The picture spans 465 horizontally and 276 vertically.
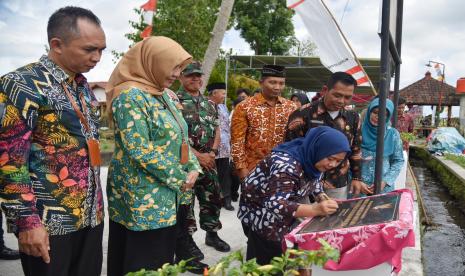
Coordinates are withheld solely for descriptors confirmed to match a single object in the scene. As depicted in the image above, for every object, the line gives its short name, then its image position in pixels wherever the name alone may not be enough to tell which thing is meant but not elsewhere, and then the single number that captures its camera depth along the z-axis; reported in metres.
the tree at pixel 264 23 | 26.20
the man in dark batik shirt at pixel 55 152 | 1.65
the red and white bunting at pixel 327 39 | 3.14
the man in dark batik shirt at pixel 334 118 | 3.00
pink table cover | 1.68
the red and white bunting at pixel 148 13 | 6.90
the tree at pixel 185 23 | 14.53
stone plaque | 1.81
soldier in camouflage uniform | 3.44
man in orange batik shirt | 3.57
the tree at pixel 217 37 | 6.97
